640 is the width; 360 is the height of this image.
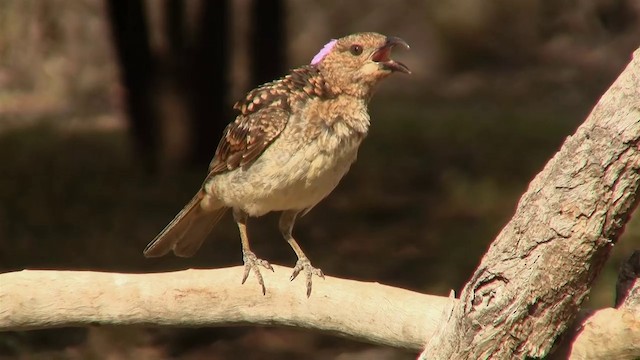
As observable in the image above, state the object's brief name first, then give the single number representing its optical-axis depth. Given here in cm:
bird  839
